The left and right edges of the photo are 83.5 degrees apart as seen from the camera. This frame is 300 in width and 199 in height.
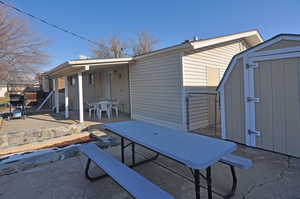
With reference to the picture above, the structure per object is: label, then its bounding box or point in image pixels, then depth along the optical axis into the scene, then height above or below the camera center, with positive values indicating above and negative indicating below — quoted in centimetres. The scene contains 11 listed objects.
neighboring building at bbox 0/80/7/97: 1975 +101
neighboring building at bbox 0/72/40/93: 1547 +195
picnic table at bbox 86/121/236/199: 156 -56
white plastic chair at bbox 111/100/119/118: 774 -32
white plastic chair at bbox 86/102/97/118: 769 -43
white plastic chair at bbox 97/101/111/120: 734 -43
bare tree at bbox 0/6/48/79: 1293 +442
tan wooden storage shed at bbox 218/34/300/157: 300 -3
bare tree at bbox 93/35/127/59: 2177 +628
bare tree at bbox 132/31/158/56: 2186 +712
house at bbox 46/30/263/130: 519 +75
